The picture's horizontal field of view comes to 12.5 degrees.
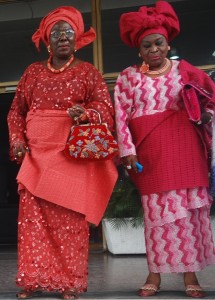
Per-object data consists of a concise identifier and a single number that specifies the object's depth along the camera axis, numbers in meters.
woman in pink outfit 5.47
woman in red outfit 5.32
